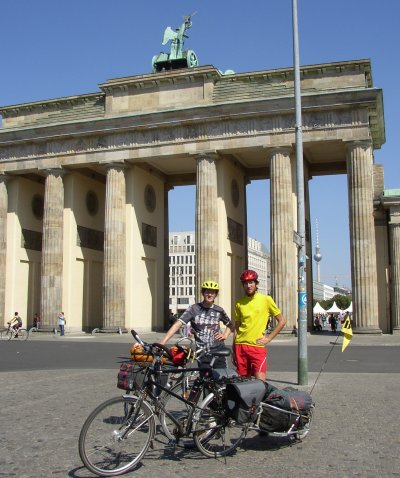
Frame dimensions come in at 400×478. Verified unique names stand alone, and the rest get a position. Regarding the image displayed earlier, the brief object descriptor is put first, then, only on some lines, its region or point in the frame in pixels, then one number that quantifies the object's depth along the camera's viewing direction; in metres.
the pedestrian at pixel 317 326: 44.09
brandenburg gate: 34.66
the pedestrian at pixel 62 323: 38.44
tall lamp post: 12.80
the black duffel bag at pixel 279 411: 6.84
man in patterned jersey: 8.00
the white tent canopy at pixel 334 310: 63.86
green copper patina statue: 42.50
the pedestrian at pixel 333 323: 47.68
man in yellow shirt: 8.08
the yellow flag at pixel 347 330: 11.06
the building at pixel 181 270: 129.38
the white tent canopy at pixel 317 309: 61.34
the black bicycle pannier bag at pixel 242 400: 6.50
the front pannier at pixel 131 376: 6.52
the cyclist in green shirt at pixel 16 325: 35.41
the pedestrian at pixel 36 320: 40.77
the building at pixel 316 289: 194.18
